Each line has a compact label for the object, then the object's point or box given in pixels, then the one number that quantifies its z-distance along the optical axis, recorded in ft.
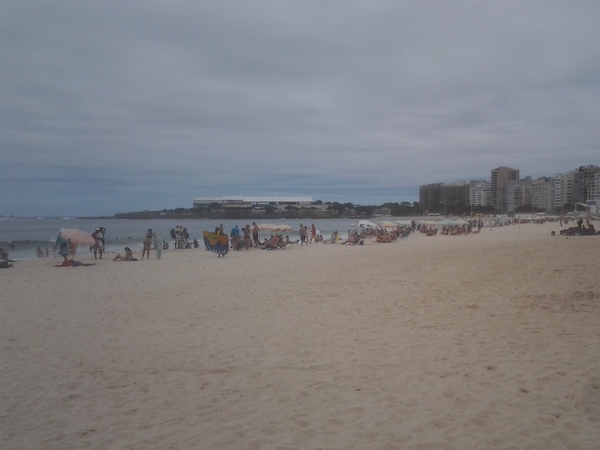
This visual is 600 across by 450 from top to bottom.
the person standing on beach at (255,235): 71.77
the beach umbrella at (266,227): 83.22
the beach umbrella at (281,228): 83.84
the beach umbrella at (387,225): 122.21
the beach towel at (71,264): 49.49
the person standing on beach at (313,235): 91.13
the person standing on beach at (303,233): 81.47
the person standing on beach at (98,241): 58.44
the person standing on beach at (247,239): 69.15
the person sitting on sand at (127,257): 54.44
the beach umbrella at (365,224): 136.22
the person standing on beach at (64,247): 51.83
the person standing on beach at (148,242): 58.62
